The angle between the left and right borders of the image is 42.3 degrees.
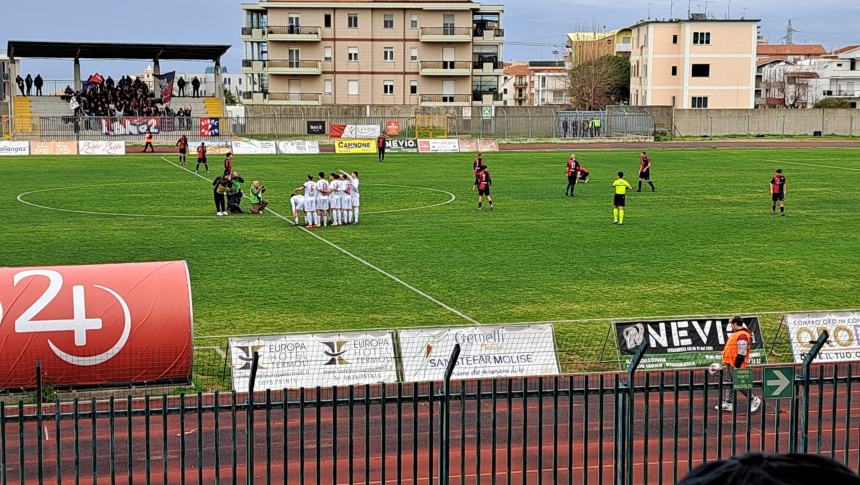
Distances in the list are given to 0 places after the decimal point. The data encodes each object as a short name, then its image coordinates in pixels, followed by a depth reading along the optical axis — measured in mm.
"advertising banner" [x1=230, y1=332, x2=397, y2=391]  14547
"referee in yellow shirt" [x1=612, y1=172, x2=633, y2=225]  32469
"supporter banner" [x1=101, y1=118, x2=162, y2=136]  72500
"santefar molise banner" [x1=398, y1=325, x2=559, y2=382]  15016
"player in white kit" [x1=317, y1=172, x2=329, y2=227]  32250
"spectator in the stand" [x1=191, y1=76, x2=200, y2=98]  88944
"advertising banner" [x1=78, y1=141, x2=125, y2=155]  65438
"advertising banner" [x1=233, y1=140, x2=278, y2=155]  65750
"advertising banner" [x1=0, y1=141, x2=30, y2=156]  62775
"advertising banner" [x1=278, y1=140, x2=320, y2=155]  67125
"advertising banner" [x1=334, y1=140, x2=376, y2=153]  68688
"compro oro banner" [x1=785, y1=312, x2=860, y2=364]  16266
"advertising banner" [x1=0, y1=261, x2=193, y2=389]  13836
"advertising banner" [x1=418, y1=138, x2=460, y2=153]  69625
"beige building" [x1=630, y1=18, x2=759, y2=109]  101062
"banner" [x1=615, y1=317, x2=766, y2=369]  15562
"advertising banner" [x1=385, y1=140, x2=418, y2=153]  69438
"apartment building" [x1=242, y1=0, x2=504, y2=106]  96312
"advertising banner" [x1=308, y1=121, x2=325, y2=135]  79375
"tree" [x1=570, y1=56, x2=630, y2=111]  121438
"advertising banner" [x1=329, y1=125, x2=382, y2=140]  75438
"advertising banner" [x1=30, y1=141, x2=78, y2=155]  64250
